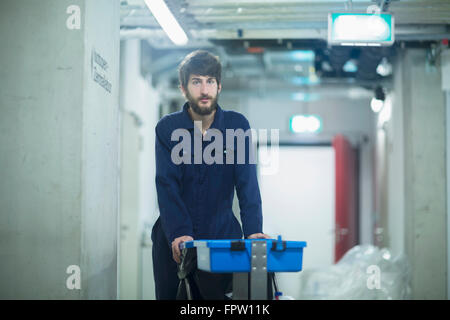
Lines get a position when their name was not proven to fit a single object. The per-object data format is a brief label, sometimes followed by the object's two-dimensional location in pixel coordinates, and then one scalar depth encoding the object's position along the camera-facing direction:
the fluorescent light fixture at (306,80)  9.05
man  3.14
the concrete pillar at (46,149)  2.90
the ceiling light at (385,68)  7.34
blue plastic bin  2.56
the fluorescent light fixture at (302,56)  7.59
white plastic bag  5.46
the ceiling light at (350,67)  8.76
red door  8.91
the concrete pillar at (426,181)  5.88
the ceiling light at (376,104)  7.01
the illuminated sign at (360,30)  4.26
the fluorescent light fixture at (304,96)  9.02
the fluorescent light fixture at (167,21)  3.96
